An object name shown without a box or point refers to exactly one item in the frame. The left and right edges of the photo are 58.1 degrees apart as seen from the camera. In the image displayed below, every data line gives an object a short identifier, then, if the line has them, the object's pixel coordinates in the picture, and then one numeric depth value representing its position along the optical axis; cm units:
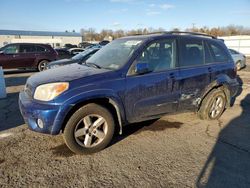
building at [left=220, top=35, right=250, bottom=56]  2902
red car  1253
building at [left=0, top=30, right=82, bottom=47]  5460
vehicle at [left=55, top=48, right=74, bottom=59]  1697
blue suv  334
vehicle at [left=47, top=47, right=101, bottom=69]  874
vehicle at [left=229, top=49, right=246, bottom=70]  1440
